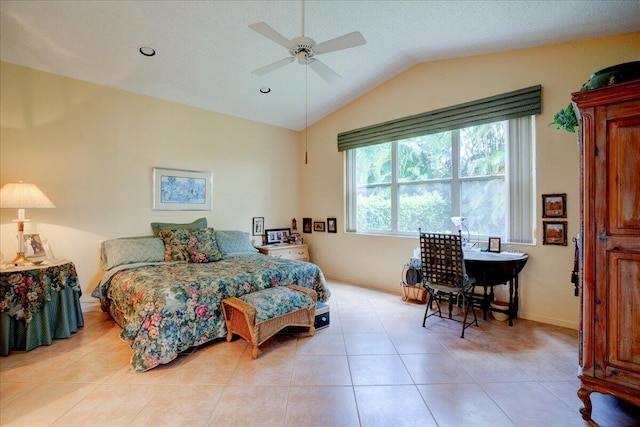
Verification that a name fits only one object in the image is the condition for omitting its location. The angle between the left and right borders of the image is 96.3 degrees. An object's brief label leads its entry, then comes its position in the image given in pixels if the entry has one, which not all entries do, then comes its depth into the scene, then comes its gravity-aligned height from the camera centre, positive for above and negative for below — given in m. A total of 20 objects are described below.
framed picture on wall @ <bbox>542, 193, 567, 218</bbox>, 3.04 +0.07
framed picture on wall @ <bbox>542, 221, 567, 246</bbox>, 3.04 -0.22
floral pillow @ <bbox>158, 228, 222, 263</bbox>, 3.67 -0.42
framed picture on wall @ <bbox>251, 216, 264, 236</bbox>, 5.20 -0.22
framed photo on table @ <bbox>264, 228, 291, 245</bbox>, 5.31 -0.42
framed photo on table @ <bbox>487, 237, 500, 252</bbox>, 3.40 -0.38
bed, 2.34 -0.70
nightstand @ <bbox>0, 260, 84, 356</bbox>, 2.48 -0.83
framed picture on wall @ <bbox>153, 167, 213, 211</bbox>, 4.15 +0.37
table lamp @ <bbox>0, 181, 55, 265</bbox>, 2.72 +0.14
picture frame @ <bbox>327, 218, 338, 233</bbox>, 5.30 -0.24
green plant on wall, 2.31 +0.77
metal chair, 2.89 -0.57
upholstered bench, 2.48 -0.91
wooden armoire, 1.62 -0.17
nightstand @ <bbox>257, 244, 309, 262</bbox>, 4.94 -0.68
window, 3.35 +0.43
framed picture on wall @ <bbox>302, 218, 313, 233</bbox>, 5.73 -0.26
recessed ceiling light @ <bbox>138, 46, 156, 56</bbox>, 3.17 +1.83
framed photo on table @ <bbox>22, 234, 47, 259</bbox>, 3.08 -0.35
